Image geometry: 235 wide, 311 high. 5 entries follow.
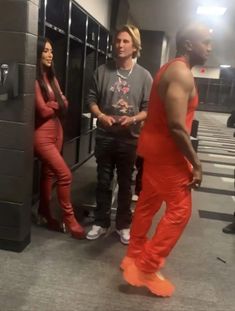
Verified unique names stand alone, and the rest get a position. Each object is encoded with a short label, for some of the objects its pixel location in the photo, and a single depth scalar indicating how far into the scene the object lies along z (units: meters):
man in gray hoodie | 2.35
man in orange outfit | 1.72
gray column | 2.00
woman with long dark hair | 2.37
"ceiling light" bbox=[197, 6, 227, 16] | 6.96
